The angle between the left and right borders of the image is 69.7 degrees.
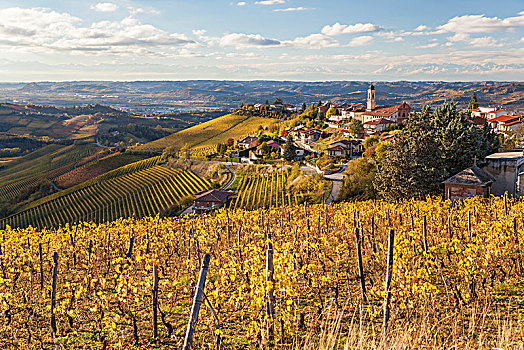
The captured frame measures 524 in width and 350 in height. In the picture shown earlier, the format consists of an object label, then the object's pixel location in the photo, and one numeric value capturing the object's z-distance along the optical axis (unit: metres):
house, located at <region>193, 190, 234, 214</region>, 45.86
